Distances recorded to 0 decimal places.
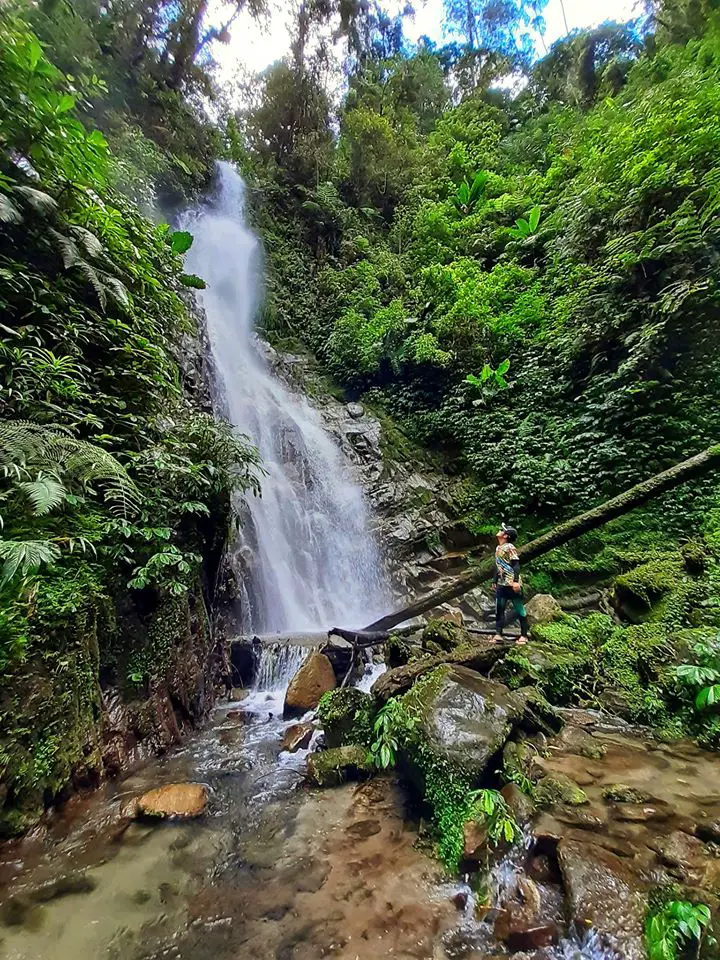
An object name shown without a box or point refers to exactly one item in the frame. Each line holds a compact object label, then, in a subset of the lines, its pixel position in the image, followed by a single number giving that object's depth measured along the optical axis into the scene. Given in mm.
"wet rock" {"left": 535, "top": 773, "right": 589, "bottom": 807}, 2855
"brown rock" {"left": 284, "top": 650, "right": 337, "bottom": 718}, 5223
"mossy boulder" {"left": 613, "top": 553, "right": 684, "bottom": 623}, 5320
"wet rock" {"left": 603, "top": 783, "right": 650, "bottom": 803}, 2857
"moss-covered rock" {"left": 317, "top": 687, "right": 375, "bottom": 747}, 4082
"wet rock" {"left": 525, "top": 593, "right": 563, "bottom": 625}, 6324
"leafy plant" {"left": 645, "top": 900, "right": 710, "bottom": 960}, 1851
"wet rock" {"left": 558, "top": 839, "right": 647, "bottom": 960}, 2014
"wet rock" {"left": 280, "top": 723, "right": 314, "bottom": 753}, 4488
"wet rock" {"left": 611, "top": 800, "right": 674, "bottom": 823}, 2678
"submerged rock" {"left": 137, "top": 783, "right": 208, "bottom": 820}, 3317
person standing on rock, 5781
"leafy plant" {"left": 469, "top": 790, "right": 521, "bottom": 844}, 2555
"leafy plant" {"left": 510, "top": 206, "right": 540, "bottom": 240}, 12492
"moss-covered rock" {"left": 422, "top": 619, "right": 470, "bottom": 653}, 5004
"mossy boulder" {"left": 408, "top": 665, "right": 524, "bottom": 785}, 3082
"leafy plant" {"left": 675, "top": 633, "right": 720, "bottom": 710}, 3566
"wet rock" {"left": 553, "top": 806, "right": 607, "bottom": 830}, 2645
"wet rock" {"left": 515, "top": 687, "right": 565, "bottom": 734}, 3650
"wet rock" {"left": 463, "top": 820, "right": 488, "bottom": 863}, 2600
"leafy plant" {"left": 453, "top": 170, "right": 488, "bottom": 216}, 14656
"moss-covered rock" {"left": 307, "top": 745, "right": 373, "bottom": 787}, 3748
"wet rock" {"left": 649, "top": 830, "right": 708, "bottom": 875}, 2250
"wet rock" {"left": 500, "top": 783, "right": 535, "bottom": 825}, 2697
